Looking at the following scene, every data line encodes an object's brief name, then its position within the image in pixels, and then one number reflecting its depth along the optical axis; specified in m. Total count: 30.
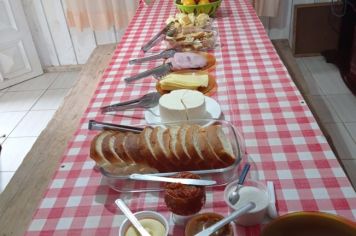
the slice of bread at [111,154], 0.82
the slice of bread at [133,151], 0.81
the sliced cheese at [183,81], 1.16
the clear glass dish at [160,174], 0.78
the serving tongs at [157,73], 1.28
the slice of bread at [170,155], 0.79
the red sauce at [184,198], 0.67
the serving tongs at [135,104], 1.11
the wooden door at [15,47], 2.89
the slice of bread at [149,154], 0.80
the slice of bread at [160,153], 0.79
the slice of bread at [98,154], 0.83
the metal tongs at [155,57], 1.43
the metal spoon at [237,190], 0.71
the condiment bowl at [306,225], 0.60
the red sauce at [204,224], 0.64
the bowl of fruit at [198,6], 1.79
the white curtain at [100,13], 2.85
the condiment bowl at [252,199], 0.67
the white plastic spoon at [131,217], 0.65
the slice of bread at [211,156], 0.78
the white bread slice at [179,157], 0.79
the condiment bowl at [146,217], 0.66
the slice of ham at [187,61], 1.33
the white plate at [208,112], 1.03
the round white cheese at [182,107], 0.98
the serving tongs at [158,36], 1.55
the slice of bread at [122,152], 0.81
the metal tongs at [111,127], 0.90
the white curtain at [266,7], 2.81
